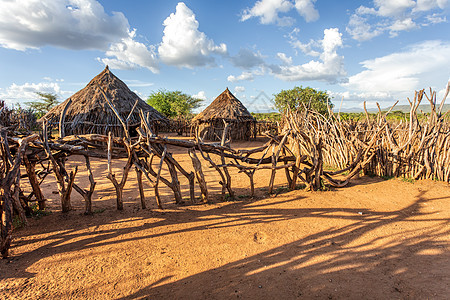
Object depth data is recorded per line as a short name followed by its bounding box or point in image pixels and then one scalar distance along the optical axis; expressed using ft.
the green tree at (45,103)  94.43
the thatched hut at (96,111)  38.01
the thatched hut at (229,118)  51.80
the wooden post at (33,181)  11.03
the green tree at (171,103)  101.04
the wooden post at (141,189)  12.47
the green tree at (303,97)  69.70
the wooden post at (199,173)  13.25
